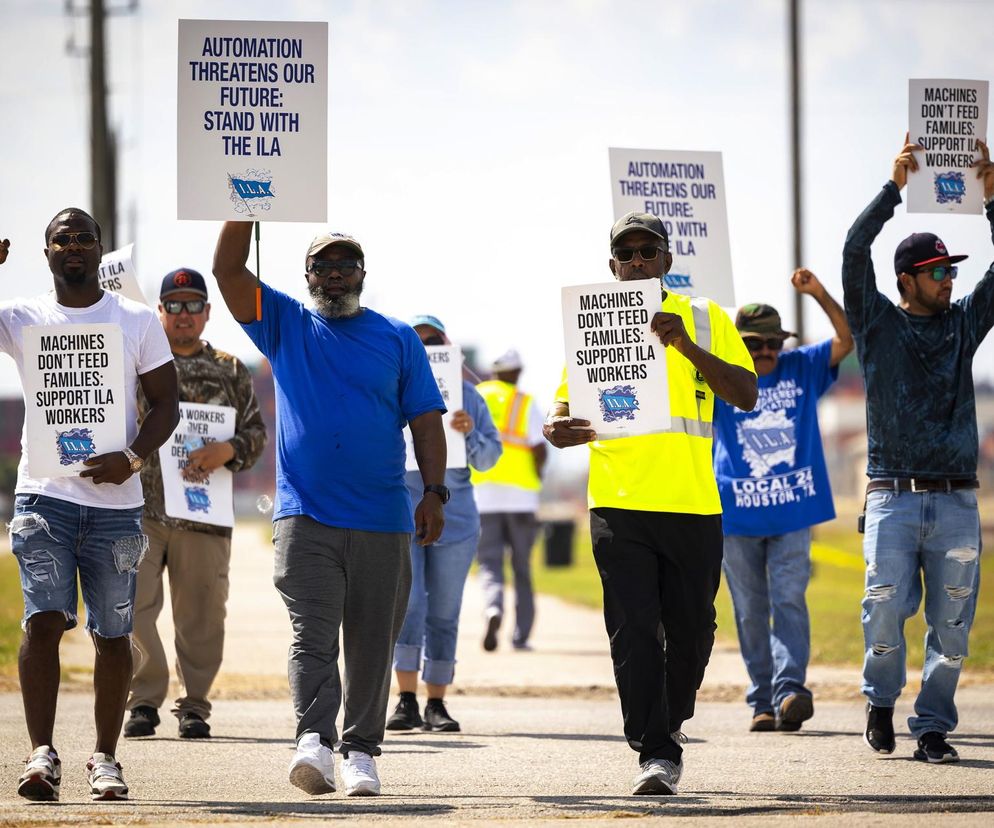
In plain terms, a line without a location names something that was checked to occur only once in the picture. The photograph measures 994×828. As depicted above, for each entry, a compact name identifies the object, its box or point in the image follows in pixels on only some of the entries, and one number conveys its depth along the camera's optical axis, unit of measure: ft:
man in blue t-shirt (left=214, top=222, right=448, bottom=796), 44.34
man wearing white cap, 96.84
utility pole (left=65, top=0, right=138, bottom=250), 119.85
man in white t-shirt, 44.80
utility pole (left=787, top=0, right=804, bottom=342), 159.12
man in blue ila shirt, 63.93
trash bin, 205.67
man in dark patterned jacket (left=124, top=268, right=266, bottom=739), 61.21
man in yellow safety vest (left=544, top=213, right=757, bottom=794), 45.39
